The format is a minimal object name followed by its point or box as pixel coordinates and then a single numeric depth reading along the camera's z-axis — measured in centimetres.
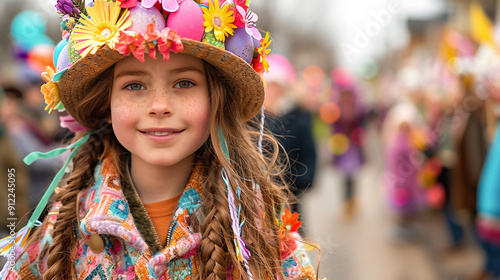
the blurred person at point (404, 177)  770
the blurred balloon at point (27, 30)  595
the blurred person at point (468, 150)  630
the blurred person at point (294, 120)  516
